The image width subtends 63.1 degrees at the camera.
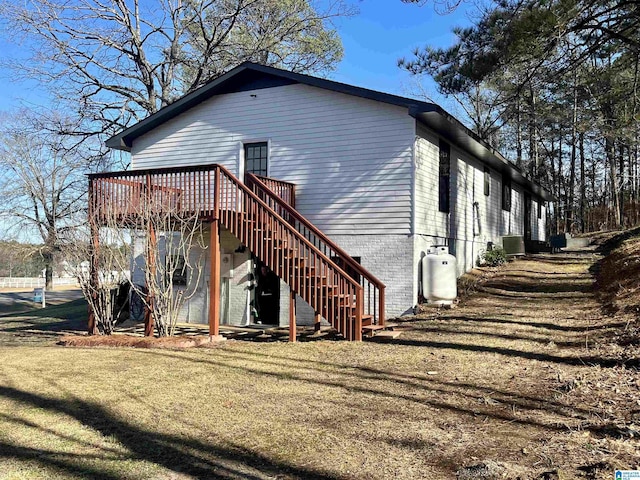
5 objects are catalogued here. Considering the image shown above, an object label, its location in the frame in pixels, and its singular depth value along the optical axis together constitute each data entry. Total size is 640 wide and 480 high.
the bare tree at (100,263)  10.59
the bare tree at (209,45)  22.39
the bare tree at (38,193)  30.25
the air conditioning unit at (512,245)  20.16
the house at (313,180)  10.42
